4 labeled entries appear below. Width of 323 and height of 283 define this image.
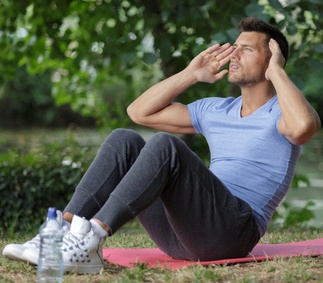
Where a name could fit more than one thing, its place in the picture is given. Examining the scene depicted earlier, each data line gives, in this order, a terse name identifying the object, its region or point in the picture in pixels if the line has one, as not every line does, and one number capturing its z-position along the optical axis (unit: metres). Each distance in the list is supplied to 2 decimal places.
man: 6.16
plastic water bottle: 6.07
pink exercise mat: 6.69
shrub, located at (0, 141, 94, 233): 11.88
